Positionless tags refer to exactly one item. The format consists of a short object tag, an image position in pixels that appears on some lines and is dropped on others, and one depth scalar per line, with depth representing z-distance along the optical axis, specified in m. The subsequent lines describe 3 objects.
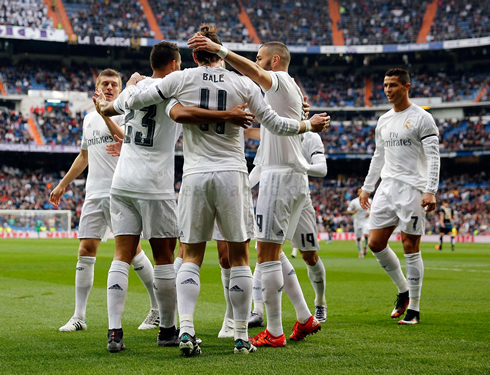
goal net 34.69
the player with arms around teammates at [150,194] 5.17
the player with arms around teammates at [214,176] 4.83
